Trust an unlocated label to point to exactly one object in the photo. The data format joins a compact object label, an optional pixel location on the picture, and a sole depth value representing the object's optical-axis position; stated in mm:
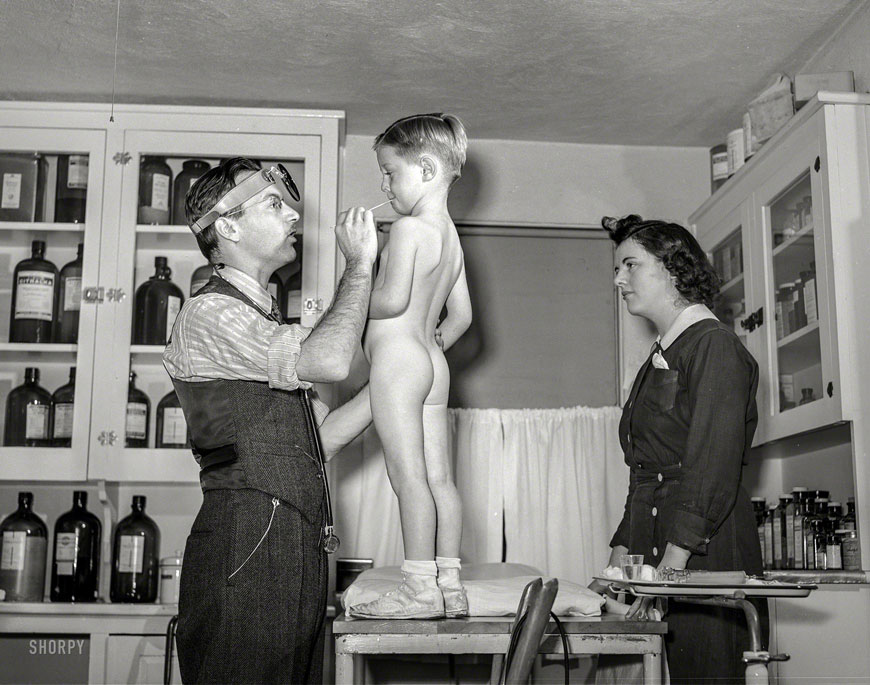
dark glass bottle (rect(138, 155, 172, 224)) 2865
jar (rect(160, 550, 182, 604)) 2738
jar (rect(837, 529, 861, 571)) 2188
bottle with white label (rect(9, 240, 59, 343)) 2793
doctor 1509
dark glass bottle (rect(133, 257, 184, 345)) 2818
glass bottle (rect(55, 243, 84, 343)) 2811
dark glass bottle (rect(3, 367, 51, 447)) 2742
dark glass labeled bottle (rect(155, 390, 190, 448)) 2770
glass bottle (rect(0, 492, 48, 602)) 2709
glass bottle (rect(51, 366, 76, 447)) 2748
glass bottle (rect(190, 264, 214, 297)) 2873
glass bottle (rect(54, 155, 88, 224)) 2859
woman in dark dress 1880
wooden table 1494
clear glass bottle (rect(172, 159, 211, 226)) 2893
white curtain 2980
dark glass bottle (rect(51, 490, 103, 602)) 2764
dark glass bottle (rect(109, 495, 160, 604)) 2754
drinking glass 1473
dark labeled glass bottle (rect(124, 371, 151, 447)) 2750
